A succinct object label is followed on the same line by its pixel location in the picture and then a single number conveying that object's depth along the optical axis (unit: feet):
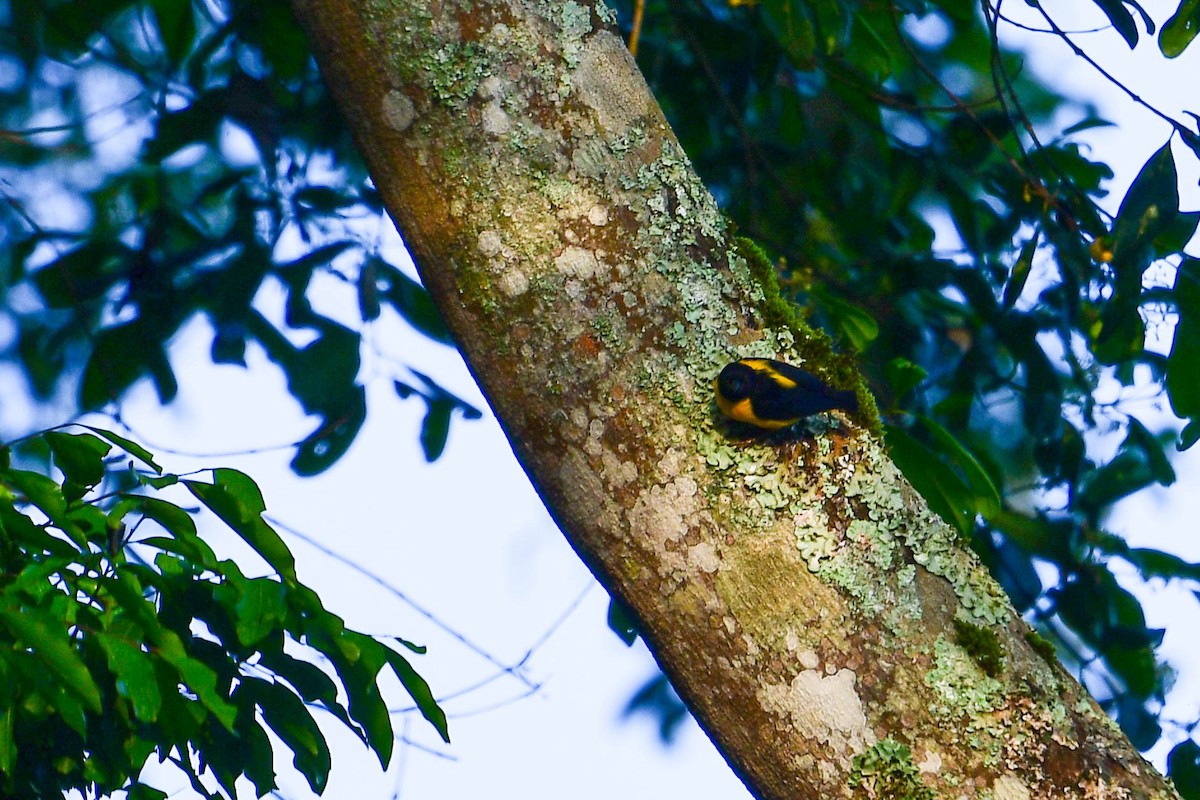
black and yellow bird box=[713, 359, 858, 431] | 42.51
